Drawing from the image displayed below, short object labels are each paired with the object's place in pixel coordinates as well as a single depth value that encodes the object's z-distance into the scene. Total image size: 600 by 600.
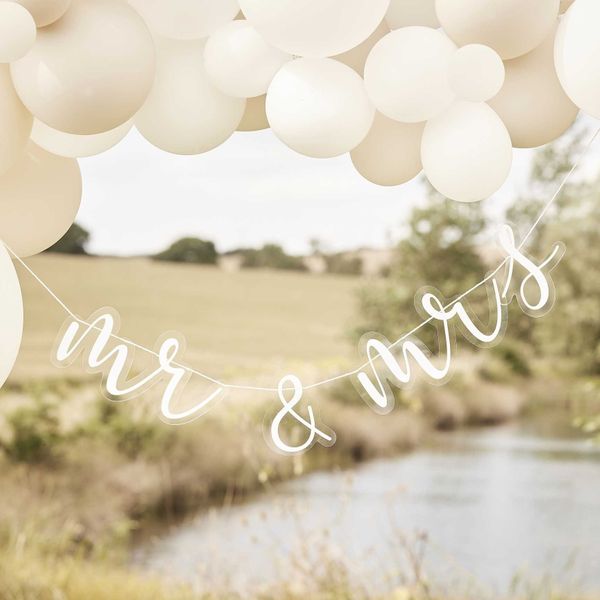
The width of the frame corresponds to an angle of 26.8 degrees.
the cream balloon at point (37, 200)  2.86
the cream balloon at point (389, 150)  2.89
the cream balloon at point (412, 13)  2.75
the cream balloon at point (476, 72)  2.55
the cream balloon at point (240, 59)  2.64
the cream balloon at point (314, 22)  2.41
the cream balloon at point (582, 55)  2.45
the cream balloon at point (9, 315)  2.61
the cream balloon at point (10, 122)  2.45
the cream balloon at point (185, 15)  2.62
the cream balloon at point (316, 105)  2.57
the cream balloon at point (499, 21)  2.50
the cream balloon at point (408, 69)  2.60
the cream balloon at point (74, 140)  2.80
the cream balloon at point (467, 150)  2.70
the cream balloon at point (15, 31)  2.30
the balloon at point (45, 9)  2.30
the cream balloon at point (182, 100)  2.75
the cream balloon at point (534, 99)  2.71
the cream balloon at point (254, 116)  2.97
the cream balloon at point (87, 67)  2.34
